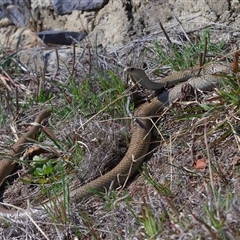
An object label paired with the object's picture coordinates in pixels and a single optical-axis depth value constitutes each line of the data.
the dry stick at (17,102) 10.52
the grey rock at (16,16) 12.87
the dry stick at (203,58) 9.03
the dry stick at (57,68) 11.07
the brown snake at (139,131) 8.55
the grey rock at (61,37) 12.07
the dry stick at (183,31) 10.41
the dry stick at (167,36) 10.15
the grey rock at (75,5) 11.96
